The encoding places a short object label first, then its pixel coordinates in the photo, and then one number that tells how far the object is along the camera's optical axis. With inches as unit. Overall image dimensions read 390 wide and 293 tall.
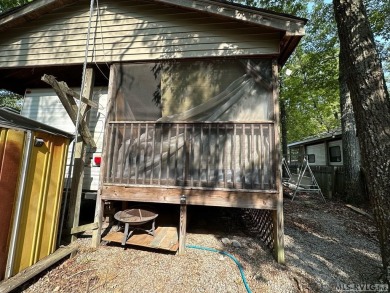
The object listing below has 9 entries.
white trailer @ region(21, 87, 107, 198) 185.8
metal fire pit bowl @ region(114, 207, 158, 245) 137.2
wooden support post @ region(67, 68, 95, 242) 145.3
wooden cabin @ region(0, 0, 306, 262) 135.6
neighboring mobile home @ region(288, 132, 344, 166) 454.4
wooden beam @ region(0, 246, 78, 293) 89.9
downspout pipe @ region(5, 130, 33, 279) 96.7
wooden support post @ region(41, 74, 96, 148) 124.4
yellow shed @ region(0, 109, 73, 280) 95.8
